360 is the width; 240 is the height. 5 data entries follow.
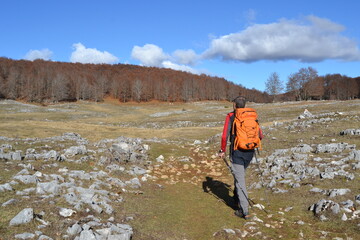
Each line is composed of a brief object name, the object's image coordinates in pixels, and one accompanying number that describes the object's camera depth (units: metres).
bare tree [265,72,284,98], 119.31
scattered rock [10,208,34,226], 5.79
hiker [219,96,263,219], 8.05
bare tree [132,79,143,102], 150.16
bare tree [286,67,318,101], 108.75
